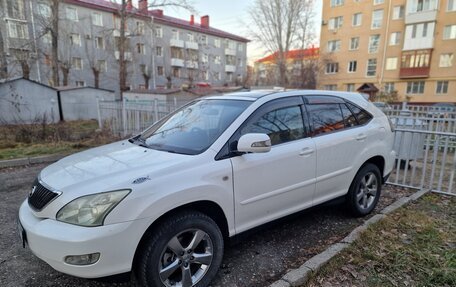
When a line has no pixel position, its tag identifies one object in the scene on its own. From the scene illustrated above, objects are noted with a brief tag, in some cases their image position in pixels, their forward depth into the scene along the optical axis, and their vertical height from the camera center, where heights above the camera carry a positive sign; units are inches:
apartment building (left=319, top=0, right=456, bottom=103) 1180.5 +211.4
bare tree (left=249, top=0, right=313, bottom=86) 1314.0 +317.9
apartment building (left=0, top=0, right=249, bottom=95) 912.9 +204.7
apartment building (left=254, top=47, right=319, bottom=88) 1444.4 +157.0
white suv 78.6 -31.5
